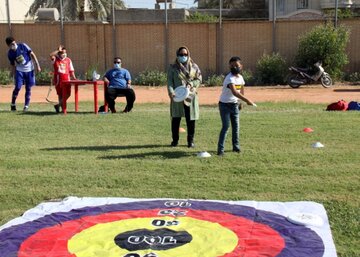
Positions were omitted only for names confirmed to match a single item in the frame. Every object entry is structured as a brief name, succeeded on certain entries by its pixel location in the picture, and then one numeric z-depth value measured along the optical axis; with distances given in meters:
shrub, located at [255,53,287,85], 23.36
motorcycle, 21.97
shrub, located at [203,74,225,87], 23.78
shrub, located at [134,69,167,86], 24.17
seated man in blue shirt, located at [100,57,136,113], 13.54
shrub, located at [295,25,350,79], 22.69
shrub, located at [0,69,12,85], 24.88
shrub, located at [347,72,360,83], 23.48
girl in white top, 7.84
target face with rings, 4.42
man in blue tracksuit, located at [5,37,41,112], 13.67
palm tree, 33.66
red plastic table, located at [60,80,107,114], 13.18
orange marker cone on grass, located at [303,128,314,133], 10.20
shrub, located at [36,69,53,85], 24.69
